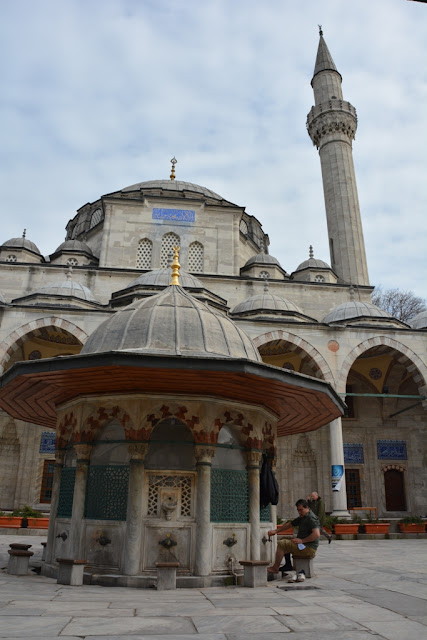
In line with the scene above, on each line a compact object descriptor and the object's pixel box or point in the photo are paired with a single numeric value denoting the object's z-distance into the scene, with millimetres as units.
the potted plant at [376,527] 12219
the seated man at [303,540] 5441
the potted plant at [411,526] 12531
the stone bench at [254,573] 4926
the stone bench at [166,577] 4641
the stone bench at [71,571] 4742
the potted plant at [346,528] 12020
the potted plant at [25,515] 11727
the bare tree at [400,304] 28969
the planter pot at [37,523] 11703
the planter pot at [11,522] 11664
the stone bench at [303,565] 5535
